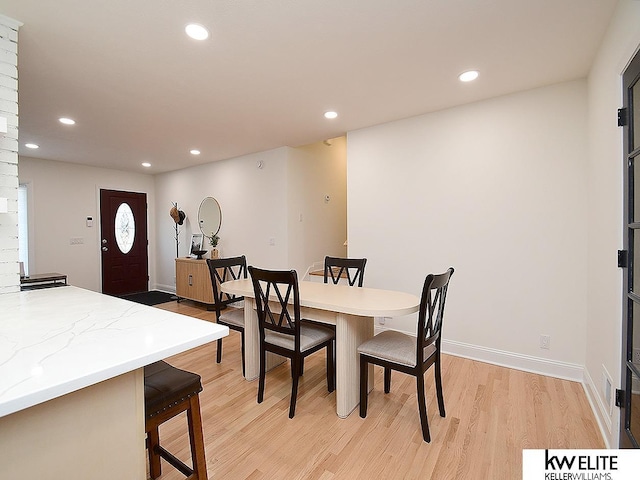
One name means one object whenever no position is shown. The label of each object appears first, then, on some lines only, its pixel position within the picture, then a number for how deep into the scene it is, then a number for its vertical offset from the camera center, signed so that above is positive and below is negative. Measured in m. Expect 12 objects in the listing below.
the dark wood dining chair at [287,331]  2.05 -0.71
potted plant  5.15 -0.11
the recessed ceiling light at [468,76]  2.36 +1.25
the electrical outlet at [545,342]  2.64 -0.94
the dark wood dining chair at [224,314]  2.74 -0.70
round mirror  5.30 +0.37
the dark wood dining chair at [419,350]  1.81 -0.74
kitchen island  0.76 -0.38
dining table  1.97 -0.54
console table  4.78 -0.70
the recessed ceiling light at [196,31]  1.80 +1.24
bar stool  1.19 -0.66
